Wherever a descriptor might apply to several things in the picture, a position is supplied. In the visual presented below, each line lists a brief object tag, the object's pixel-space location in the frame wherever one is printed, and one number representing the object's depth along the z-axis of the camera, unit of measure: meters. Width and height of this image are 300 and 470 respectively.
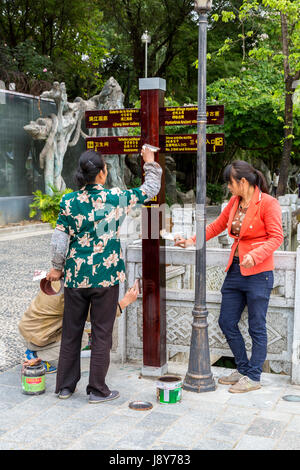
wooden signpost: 4.64
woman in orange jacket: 4.32
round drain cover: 4.09
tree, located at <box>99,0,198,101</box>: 23.55
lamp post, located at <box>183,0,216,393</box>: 4.35
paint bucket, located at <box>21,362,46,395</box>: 4.37
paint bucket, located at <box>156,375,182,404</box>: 4.15
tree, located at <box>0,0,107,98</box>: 20.62
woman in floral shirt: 4.12
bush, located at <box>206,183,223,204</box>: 29.02
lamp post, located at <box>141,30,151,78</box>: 21.41
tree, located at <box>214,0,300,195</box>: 10.91
